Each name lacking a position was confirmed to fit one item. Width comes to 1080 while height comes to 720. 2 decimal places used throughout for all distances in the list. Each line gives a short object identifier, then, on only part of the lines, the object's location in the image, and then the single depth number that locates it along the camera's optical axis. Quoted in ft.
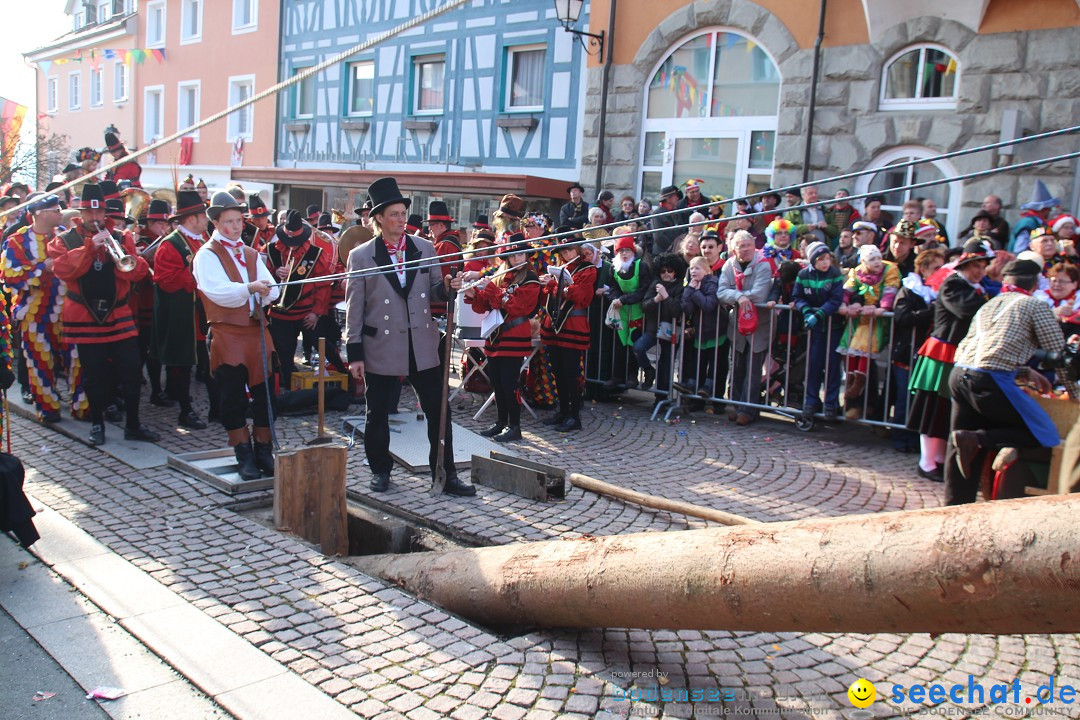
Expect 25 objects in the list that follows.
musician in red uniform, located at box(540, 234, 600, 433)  27.22
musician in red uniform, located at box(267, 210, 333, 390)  28.76
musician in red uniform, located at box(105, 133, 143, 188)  46.21
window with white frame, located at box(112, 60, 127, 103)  98.48
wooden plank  19.85
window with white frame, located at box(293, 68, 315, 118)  73.26
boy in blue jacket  26.50
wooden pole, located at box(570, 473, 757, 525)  17.67
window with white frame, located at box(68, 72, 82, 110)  108.27
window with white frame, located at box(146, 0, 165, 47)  91.97
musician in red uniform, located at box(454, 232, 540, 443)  25.04
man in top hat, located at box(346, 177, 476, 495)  20.43
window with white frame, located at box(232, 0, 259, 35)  78.64
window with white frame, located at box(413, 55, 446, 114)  62.59
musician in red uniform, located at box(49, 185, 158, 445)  23.75
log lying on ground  7.63
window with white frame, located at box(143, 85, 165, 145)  93.04
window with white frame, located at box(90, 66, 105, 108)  103.32
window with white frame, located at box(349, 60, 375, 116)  68.13
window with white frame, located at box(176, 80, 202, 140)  88.74
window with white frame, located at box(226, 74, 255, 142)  79.87
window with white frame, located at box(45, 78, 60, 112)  114.01
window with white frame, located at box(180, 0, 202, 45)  87.15
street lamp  48.93
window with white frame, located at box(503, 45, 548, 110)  55.57
